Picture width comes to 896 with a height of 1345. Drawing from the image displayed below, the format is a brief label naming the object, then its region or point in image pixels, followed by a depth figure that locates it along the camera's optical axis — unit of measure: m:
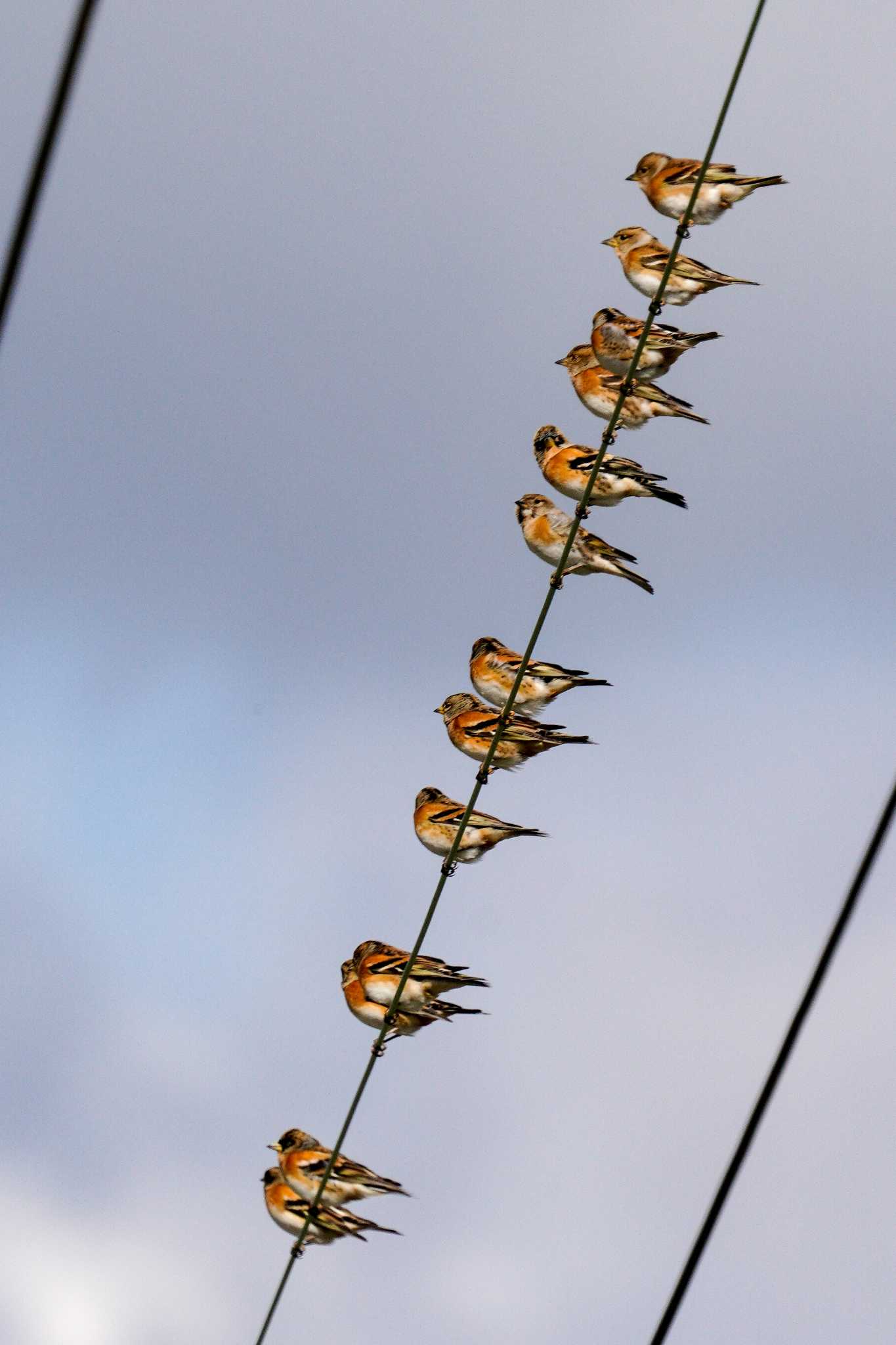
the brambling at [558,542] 18.00
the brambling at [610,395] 18.05
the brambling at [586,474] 17.75
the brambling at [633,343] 17.67
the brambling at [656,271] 18.38
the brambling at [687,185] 18.56
